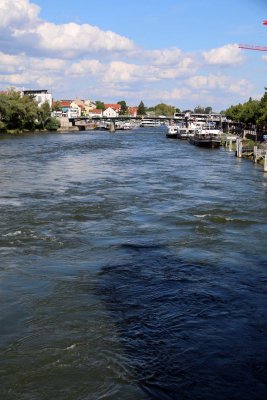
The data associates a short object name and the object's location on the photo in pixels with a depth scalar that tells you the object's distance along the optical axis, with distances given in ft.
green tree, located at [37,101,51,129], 360.15
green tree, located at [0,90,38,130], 309.83
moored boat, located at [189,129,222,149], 220.23
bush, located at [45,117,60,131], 379.55
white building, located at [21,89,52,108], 574.56
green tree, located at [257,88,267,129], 186.97
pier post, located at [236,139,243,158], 165.13
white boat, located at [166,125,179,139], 324.89
